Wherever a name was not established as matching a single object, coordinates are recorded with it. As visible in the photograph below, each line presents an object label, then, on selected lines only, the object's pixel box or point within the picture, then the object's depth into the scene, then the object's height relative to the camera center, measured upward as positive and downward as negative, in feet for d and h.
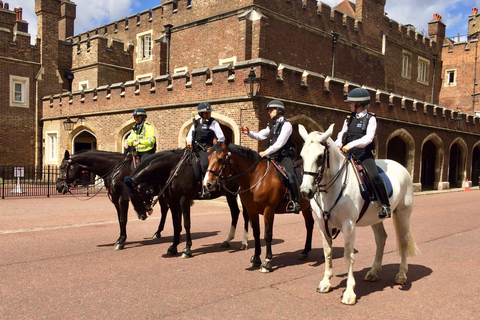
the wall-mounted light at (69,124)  73.46 +2.85
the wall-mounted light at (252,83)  46.24 +7.07
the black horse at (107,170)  25.76 -1.94
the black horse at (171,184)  22.56 -2.37
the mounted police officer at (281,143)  21.26 +0.18
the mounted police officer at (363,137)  17.26 +0.50
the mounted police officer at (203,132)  24.98 +0.73
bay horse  20.54 -2.01
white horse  15.30 -1.99
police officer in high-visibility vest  26.89 +0.30
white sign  57.35 -4.75
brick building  52.37 +13.48
